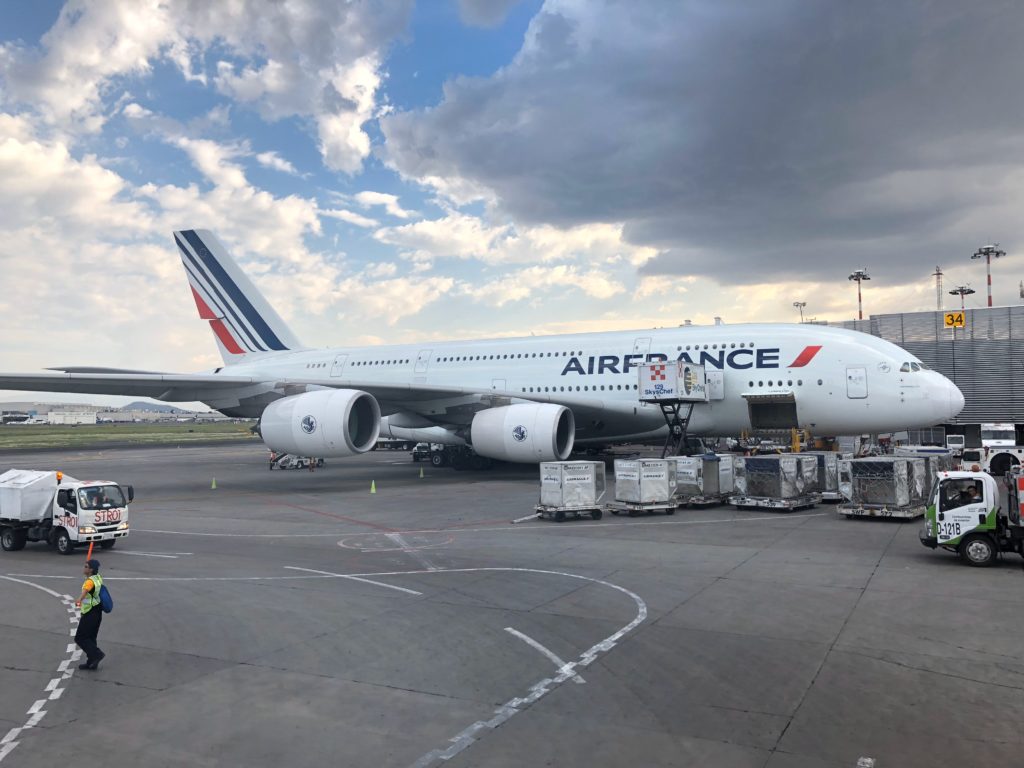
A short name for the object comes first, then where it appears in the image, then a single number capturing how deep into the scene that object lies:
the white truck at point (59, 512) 15.13
